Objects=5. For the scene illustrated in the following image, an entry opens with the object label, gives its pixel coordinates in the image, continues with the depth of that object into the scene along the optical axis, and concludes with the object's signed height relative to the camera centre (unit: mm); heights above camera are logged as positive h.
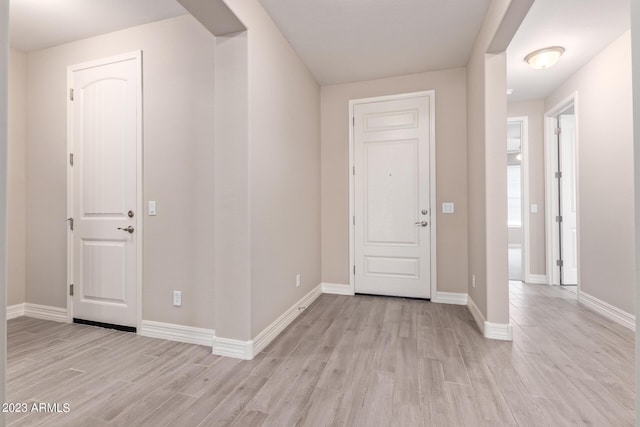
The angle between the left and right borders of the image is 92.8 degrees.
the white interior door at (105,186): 2652 +272
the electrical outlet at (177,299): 2502 -685
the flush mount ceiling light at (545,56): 3004 +1568
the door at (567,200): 4223 +179
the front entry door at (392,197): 3588 +205
